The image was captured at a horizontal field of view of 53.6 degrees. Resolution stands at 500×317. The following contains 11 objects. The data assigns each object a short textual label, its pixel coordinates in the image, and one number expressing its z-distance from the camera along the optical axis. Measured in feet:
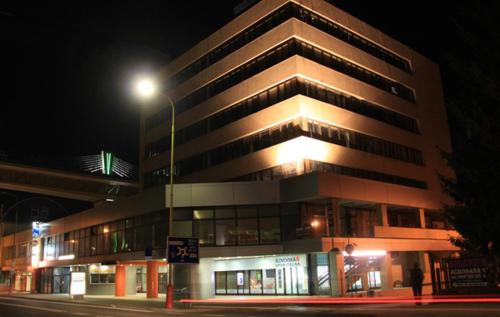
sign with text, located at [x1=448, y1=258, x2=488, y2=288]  78.59
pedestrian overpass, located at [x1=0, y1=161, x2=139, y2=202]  154.92
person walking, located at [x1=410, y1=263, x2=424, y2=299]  80.94
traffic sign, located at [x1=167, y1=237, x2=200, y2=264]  87.30
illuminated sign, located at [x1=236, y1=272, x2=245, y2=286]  124.88
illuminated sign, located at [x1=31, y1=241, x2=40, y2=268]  192.91
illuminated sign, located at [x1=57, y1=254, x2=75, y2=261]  162.56
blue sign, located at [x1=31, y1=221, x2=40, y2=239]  192.54
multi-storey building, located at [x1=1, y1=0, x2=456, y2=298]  115.24
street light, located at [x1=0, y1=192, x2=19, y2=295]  188.81
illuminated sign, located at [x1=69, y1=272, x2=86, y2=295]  122.93
